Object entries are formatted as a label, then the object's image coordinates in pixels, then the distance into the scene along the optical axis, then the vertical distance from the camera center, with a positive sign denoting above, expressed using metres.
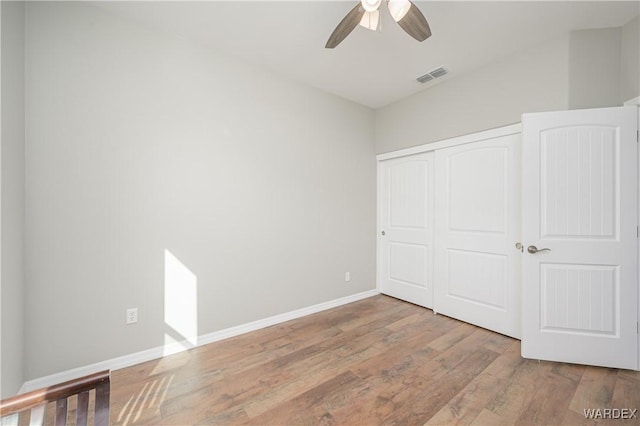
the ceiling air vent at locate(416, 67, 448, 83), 2.86 +1.53
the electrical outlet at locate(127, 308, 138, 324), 2.13 -0.85
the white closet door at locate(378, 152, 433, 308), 3.37 -0.23
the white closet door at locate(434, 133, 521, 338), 2.61 -0.25
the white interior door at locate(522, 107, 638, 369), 2.02 -0.22
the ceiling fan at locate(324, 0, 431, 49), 1.65 +1.27
